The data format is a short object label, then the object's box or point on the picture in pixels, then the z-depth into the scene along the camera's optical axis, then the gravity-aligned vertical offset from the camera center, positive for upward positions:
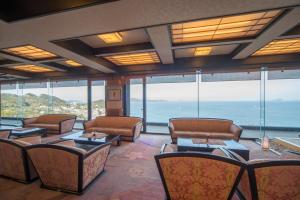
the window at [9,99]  9.10 -0.02
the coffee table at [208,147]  3.18 -1.06
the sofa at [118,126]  5.03 -0.99
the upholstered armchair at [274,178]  1.50 -0.81
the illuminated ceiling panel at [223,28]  2.61 +1.40
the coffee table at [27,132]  4.77 -1.09
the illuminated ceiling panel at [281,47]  3.72 +1.40
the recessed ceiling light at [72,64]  5.73 +1.38
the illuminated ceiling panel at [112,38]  3.38 +1.41
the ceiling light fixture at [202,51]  4.47 +1.48
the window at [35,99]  8.55 -0.02
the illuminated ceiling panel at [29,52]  4.07 +1.33
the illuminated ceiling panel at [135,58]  4.77 +1.37
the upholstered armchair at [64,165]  2.09 -0.96
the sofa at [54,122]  5.85 -0.97
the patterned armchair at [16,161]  2.40 -1.03
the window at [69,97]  8.18 +0.09
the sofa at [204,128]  4.41 -0.95
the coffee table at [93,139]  3.93 -1.10
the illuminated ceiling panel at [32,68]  6.10 +1.30
